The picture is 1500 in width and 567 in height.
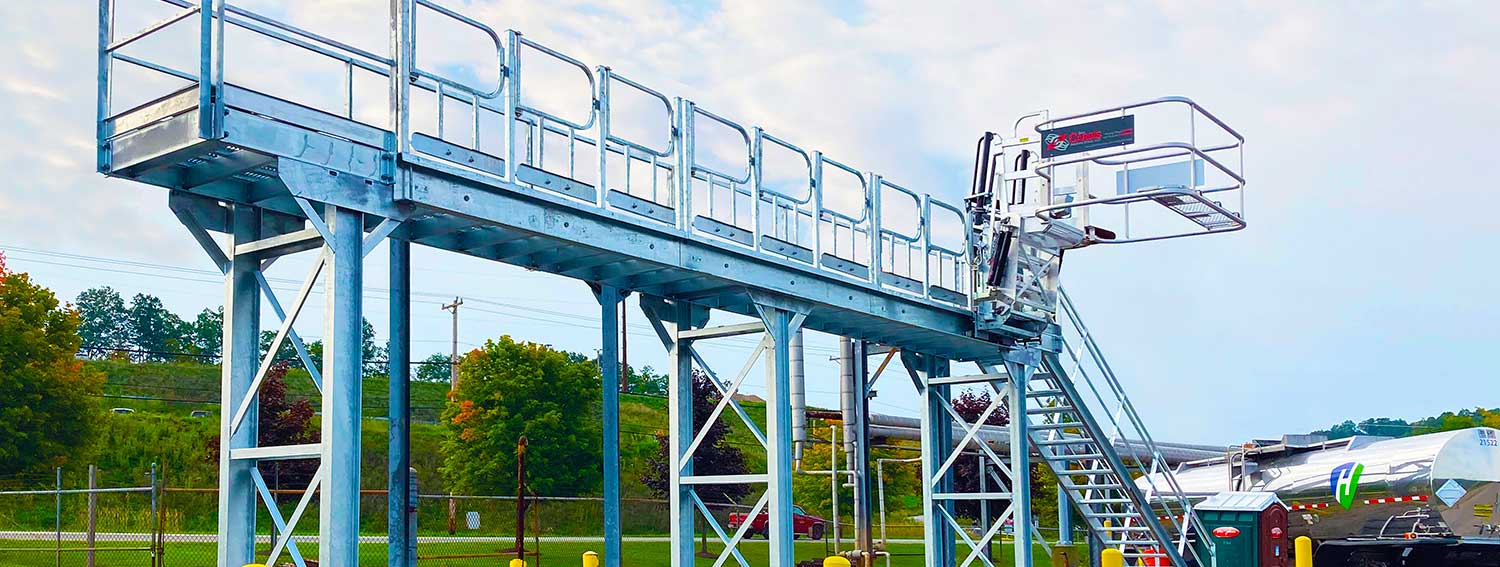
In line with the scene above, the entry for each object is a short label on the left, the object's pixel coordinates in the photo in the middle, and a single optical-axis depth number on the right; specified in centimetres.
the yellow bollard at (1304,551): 1506
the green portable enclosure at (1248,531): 2236
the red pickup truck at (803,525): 4878
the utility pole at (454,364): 7578
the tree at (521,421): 5475
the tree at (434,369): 11362
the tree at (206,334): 10220
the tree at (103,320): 10969
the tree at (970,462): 4959
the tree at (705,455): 4525
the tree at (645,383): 10456
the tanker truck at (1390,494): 2294
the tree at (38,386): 4428
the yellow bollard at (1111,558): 1102
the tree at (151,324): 10786
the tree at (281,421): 4295
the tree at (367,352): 7135
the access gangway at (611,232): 1092
